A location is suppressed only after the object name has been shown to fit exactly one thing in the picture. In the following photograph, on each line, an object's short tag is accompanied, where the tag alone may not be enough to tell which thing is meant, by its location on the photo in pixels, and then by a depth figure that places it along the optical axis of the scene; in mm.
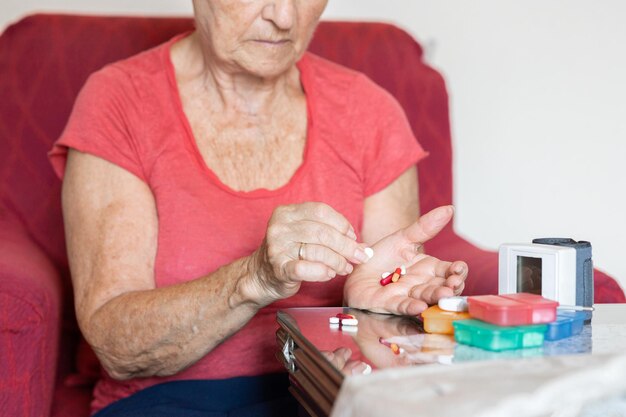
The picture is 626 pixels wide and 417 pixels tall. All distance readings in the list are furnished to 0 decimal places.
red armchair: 1336
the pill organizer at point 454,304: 978
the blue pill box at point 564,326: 892
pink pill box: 855
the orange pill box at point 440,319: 948
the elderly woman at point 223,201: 1208
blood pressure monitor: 1005
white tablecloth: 665
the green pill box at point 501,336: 845
